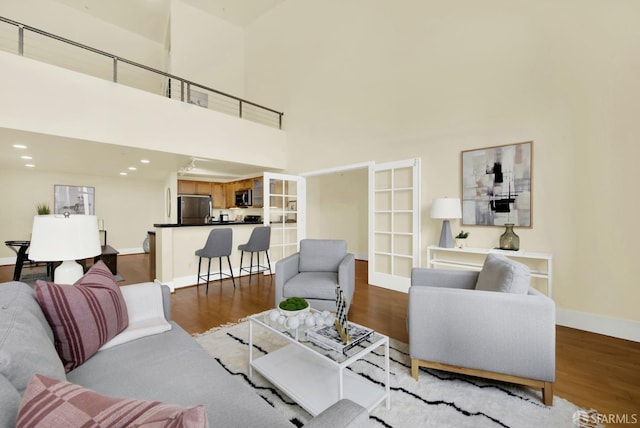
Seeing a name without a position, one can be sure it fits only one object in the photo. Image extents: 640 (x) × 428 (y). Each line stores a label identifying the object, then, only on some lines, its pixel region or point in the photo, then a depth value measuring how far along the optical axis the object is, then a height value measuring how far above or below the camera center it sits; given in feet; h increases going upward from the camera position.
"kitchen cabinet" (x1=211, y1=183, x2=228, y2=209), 25.94 +1.28
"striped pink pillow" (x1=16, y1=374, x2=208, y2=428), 1.75 -1.35
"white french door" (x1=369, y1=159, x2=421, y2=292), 13.00 -0.67
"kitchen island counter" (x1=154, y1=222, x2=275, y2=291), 13.78 -2.16
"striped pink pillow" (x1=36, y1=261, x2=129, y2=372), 4.19 -1.72
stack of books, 5.14 -2.48
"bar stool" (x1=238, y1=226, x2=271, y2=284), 14.64 -1.68
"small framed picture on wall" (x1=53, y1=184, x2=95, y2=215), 21.99 +0.77
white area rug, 5.16 -3.87
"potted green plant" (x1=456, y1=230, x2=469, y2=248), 11.32 -1.22
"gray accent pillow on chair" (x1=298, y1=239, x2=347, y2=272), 10.91 -1.79
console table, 9.48 -1.97
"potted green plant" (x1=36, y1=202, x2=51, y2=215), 20.81 +0.04
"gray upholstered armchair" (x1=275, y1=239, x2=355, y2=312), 9.23 -2.38
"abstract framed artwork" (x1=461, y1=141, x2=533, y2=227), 10.18 +0.93
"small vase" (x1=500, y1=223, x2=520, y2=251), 10.10 -1.10
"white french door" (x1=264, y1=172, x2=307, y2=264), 17.99 -0.27
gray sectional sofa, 2.53 -2.41
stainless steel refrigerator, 23.07 -0.02
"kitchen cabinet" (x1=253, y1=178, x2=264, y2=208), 21.66 +1.29
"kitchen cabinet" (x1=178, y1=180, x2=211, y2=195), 24.30 +1.90
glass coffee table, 5.04 -3.48
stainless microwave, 22.90 +0.91
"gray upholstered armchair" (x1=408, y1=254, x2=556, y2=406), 5.44 -2.48
